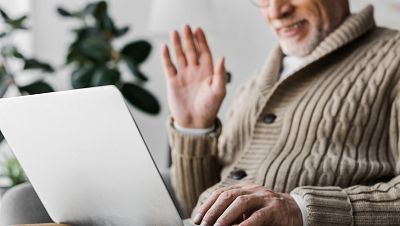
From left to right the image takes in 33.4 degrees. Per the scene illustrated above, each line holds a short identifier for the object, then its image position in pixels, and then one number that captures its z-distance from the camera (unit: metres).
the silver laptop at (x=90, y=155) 0.97
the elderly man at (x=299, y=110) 1.45
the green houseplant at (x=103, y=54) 2.42
